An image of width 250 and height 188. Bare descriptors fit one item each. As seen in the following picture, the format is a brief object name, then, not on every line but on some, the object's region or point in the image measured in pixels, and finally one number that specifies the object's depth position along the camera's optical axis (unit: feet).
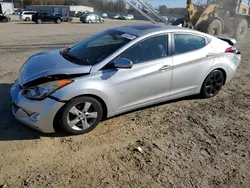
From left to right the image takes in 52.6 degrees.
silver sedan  11.56
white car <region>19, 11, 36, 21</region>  126.82
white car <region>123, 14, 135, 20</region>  201.20
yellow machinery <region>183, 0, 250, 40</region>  43.16
